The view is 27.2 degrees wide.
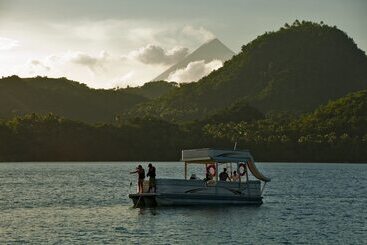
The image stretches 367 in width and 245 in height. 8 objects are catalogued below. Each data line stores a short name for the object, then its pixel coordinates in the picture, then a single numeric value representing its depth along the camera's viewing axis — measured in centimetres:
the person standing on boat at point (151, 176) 6078
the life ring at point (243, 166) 6454
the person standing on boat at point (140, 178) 6216
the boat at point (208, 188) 6253
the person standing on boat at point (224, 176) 6562
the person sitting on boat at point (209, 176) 6482
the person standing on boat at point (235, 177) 6612
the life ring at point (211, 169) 6581
